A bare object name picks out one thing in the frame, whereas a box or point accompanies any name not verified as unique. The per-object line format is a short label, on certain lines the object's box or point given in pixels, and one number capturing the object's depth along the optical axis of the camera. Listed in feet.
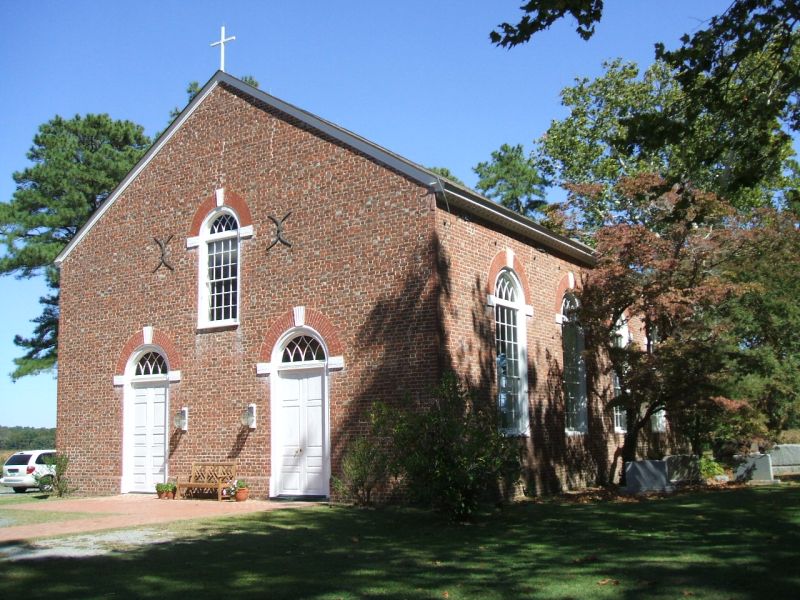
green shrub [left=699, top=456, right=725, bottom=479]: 66.59
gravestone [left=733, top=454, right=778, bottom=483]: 66.90
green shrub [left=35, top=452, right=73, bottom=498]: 66.28
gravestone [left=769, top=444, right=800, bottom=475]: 76.89
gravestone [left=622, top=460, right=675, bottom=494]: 59.47
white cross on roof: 64.83
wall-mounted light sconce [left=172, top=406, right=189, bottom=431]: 60.64
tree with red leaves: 58.08
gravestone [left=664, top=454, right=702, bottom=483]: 63.41
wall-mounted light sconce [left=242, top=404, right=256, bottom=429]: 57.16
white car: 95.35
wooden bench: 57.67
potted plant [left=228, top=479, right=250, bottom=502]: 56.39
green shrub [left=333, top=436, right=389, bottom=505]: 51.24
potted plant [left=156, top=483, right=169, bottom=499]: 59.47
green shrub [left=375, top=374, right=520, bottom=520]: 43.32
